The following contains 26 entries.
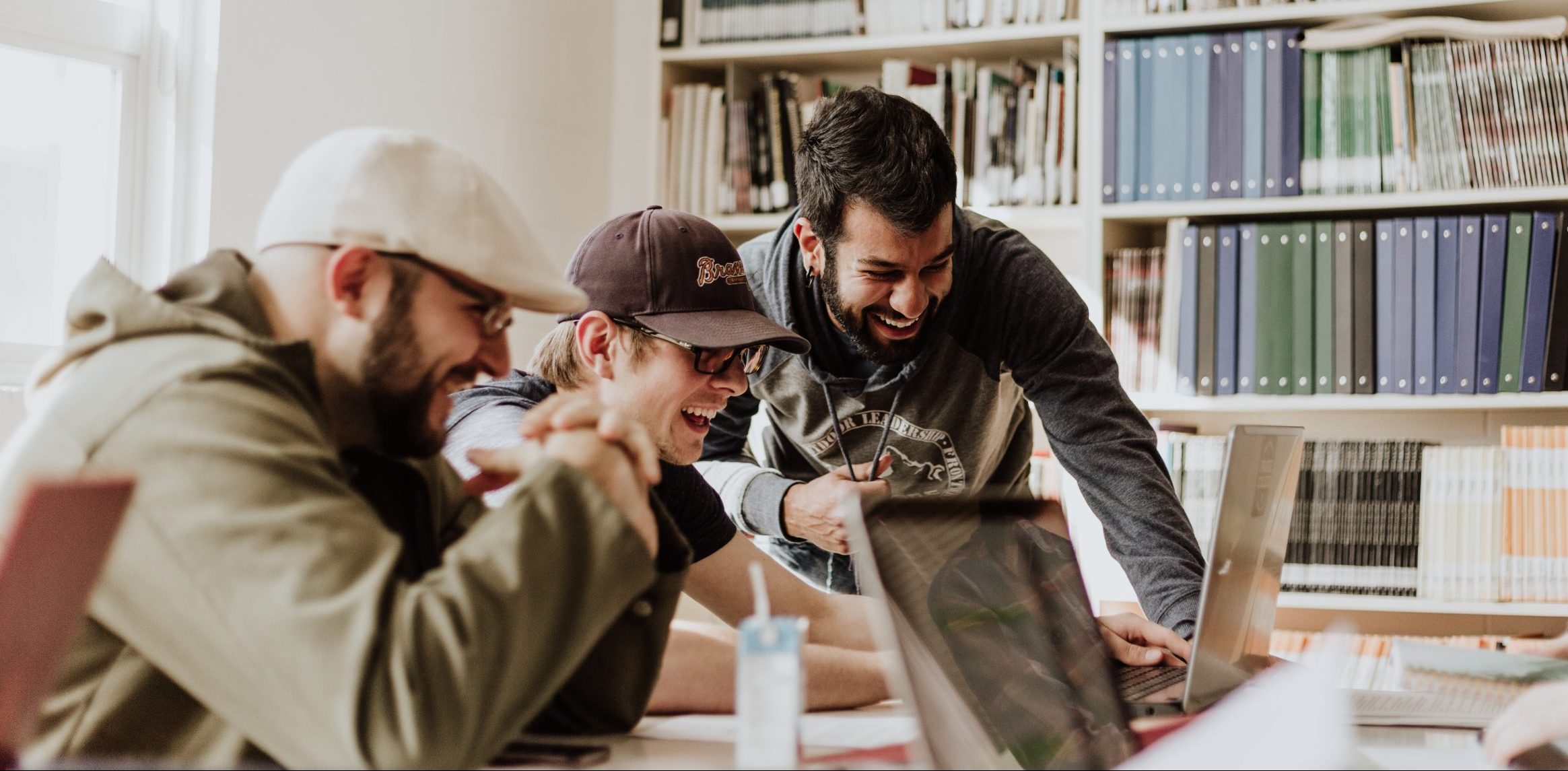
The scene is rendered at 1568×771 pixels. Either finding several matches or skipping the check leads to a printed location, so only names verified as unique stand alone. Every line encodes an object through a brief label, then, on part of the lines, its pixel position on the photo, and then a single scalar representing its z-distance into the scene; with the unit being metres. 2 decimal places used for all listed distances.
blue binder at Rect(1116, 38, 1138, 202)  2.75
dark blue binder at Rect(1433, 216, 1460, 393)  2.55
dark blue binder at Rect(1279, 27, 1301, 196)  2.66
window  2.06
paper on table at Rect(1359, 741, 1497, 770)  1.03
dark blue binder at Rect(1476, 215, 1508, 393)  2.52
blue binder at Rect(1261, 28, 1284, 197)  2.67
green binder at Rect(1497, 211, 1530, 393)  2.52
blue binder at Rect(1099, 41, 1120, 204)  2.77
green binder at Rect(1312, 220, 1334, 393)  2.63
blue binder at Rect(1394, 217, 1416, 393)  2.58
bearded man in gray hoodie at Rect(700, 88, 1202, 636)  1.81
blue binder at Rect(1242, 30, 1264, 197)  2.68
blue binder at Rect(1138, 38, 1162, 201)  2.75
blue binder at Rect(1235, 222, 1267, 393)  2.67
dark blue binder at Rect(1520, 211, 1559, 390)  2.49
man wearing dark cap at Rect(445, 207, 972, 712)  1.56
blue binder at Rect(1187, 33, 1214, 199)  2.71
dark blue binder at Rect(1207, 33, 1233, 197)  2.70
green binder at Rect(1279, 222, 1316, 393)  2.64
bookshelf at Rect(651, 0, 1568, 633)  2.57
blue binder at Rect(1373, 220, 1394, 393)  2.59
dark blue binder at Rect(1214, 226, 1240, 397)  2.69
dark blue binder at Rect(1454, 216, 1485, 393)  2.54
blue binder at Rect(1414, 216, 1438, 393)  2.56
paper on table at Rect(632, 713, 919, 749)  1.10
